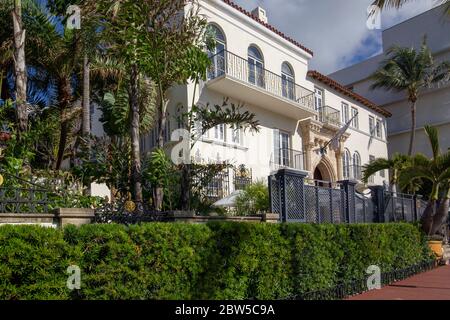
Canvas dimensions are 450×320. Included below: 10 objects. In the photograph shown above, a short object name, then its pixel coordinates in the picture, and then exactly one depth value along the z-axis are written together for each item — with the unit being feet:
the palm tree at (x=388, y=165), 56.34
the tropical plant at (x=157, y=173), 28.02
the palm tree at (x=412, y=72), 97.30
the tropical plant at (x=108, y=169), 29.76
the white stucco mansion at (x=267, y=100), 52.80
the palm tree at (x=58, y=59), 44.39
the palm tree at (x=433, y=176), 49.85
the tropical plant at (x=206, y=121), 30.86
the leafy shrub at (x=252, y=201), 39.40
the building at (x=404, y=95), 102.78
